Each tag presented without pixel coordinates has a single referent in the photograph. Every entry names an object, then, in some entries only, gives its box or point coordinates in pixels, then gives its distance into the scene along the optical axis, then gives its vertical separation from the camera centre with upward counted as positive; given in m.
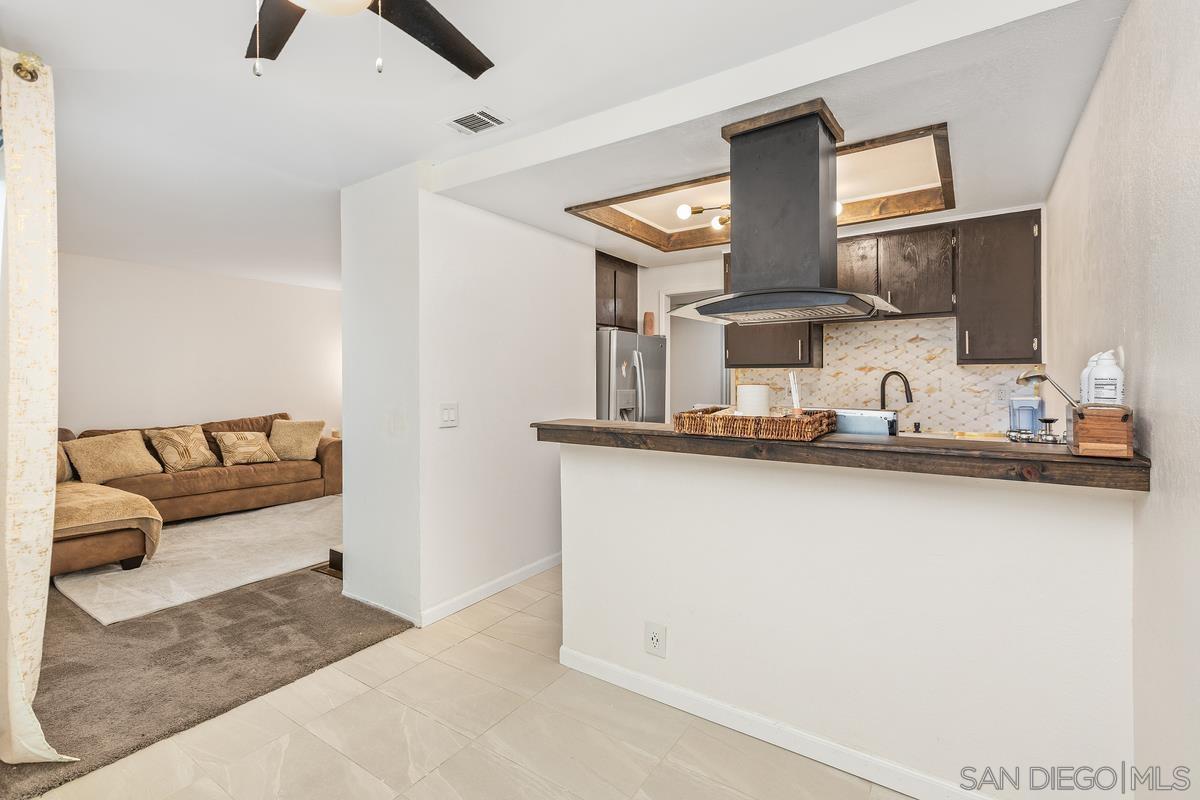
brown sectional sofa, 3.70 -0.89
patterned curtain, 1.81 +0.02
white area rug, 3.36 -1.17
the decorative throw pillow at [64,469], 4.60 -0.58
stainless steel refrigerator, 4.26 +0.14
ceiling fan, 1.40 +0.98
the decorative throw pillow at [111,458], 4.70 -0.51
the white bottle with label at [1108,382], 1.47 +0.03
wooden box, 1.38 -0.09
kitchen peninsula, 1.51 -0.63
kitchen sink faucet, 3.65 +0.03
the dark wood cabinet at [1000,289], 3.13 +0.59
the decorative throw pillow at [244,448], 5.58 -0.50
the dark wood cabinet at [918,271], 3.38 +0.75
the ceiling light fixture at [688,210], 3.22 +1.06
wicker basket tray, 1.84 -0.10
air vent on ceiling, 2.44 +1.21
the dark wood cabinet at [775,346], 3.87 +0.35
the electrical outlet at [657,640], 2.26 -0.98
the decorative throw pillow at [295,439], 6.05 -0.45
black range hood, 2.06 +0.66
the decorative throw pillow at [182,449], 5.21 -0.48
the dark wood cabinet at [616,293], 4.42 +0.83
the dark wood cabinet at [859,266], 3.62 +0.83
